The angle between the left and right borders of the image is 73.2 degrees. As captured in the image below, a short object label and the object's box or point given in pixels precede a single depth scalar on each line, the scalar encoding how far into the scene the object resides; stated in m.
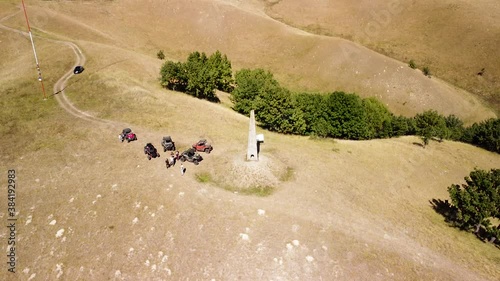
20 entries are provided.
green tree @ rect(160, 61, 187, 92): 66.69
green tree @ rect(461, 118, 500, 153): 69.00
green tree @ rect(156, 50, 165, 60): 92.81
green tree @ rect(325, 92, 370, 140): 62.97
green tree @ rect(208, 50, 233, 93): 79.19
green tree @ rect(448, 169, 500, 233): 39.59
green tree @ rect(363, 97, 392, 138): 65.62
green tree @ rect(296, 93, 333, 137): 61.80
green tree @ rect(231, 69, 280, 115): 67.75
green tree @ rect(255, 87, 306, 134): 60.28
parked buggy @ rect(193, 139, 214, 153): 46.75
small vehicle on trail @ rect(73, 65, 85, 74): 67.69
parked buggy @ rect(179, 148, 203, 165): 43.88
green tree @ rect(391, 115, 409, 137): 69.81
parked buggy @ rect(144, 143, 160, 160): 44.06
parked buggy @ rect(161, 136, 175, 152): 45.88
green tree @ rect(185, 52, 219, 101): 66.88
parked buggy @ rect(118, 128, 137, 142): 47.38
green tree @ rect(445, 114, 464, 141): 72.62
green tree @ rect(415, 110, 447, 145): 64.38
